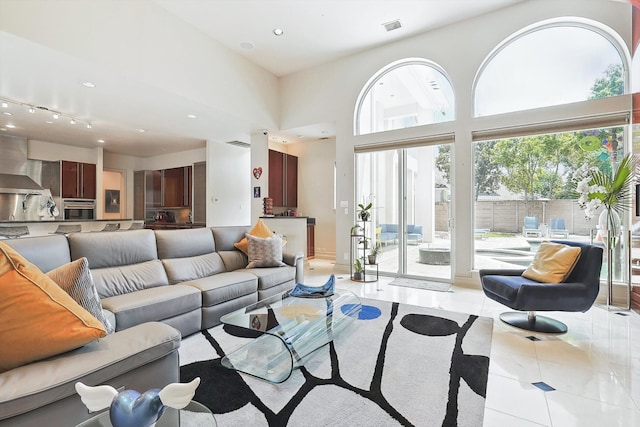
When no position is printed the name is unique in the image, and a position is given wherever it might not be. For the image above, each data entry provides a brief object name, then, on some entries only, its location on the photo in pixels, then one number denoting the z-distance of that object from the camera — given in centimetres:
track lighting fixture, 460
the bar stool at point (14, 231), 423
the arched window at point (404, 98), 483
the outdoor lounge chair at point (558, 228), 406
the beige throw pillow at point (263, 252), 377
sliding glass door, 486
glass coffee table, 210
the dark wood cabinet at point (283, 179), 680
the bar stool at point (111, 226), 549
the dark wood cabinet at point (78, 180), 724
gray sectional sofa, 118
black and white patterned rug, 163
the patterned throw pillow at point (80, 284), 161
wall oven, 725
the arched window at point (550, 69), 376
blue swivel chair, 262
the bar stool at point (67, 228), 481
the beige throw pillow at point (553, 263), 276
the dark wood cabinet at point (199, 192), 742
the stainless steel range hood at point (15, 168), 639
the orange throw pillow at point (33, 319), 123
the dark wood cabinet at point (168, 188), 798
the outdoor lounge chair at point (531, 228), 423
